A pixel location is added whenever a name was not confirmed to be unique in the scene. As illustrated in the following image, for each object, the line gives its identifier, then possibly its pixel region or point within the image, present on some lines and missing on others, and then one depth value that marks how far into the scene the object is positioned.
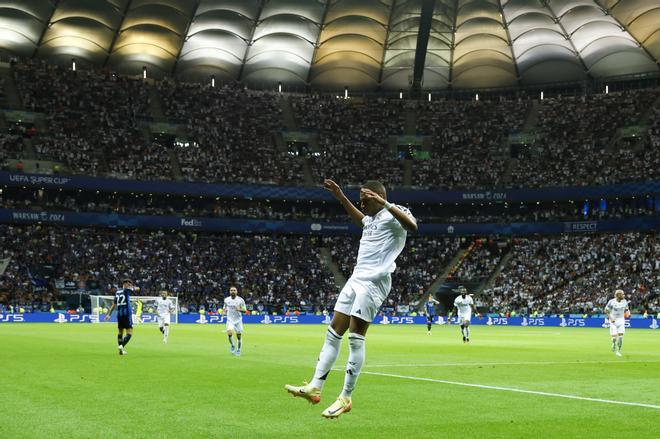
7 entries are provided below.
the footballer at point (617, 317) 31.06
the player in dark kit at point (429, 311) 52.43
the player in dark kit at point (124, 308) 28.57
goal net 66.38
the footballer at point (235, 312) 28.39
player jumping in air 11.20
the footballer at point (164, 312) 37.16
